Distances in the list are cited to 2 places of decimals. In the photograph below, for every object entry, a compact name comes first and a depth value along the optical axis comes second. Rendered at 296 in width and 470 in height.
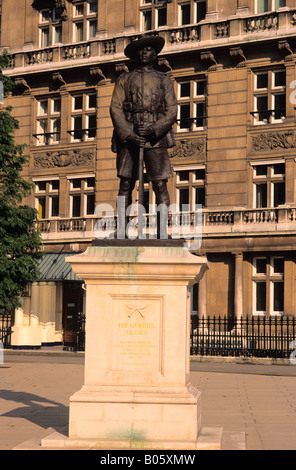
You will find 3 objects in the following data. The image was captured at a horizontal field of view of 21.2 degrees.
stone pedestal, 9.61
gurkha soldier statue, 10.73
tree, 25.89
